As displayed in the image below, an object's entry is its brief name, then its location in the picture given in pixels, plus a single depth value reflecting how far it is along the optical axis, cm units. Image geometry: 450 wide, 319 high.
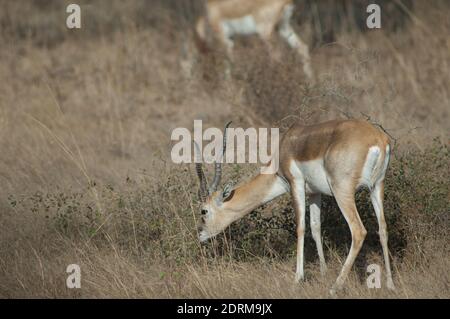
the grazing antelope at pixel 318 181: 1070
